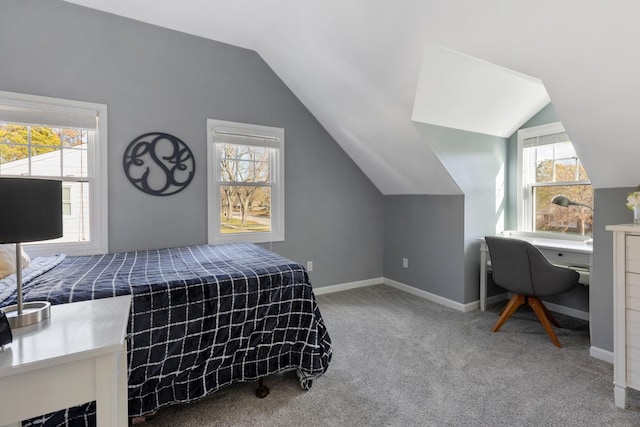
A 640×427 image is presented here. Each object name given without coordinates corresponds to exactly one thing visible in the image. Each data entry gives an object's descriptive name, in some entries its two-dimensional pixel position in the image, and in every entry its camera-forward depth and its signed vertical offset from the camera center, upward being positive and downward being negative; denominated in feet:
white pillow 5.64 -0.94
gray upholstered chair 7.70 -1.68
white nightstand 2.64 -1.42
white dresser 5.40 -1.74
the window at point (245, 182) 10.20 +0.98
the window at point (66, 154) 7.79 +1.49
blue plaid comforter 4.87 -1.91
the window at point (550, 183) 9.55 +0.85
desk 7.83 -1.20
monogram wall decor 8.96 +1.40
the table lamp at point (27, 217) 3.06 -0.06
